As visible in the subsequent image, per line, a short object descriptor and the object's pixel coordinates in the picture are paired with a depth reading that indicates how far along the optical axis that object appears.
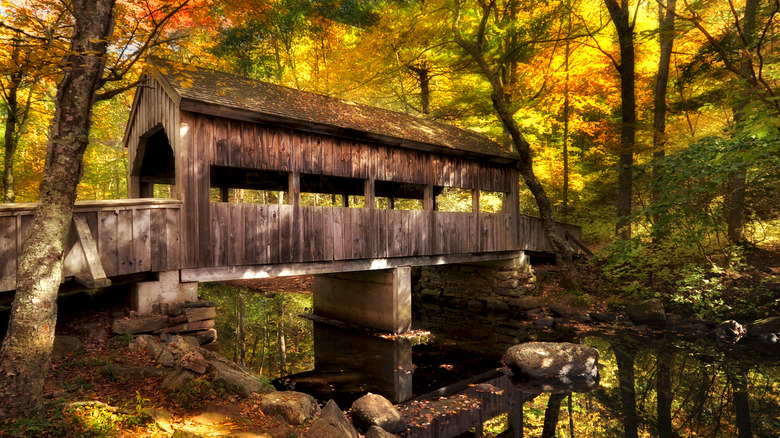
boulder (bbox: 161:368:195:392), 4.74
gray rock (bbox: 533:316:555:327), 11.91
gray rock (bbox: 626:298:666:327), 11.21
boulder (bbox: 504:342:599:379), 7.88
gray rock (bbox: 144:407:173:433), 3.99
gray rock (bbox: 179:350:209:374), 5.04
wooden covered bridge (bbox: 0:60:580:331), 6.38
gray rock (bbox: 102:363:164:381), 4.97
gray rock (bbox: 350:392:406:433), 5.64
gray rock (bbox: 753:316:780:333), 9.84
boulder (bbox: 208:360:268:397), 5.16
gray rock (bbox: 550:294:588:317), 12.52
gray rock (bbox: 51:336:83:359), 5.26
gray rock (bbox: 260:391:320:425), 4.82
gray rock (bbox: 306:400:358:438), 4.36
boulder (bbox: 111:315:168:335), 6.14
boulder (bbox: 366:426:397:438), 4.99
